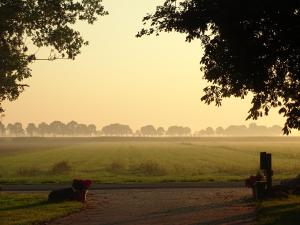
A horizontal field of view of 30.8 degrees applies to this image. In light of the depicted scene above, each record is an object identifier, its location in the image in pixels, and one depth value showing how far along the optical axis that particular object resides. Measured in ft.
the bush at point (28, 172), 165.27
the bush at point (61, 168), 177.54
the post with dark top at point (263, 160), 82.74
